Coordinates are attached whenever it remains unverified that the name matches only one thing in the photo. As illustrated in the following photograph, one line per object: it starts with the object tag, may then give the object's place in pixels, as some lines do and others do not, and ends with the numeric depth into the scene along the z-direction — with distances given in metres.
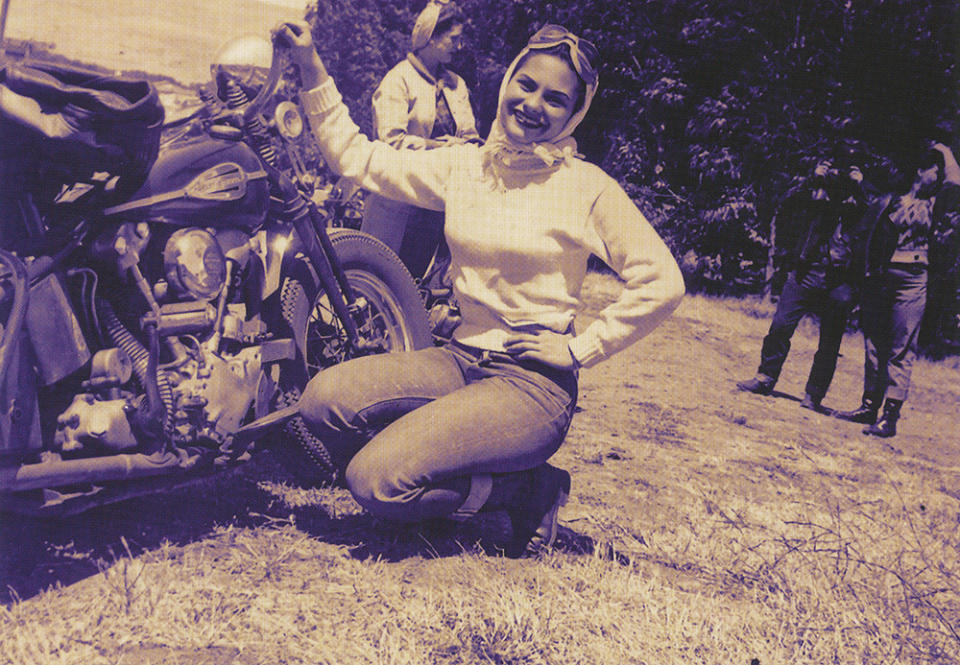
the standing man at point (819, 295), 6.91
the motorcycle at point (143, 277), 2.46
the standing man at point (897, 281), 6.31
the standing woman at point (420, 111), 4.77
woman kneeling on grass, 2.70
